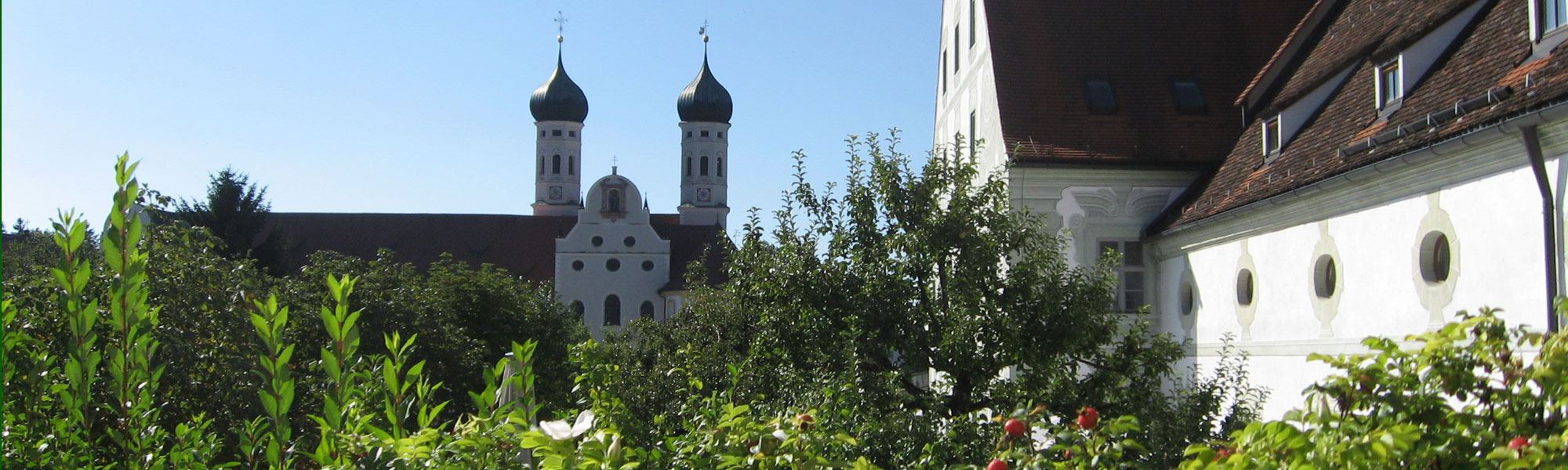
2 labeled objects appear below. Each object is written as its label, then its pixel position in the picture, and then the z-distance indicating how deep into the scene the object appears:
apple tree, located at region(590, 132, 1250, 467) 10.07
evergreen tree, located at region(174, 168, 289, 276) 44.97
